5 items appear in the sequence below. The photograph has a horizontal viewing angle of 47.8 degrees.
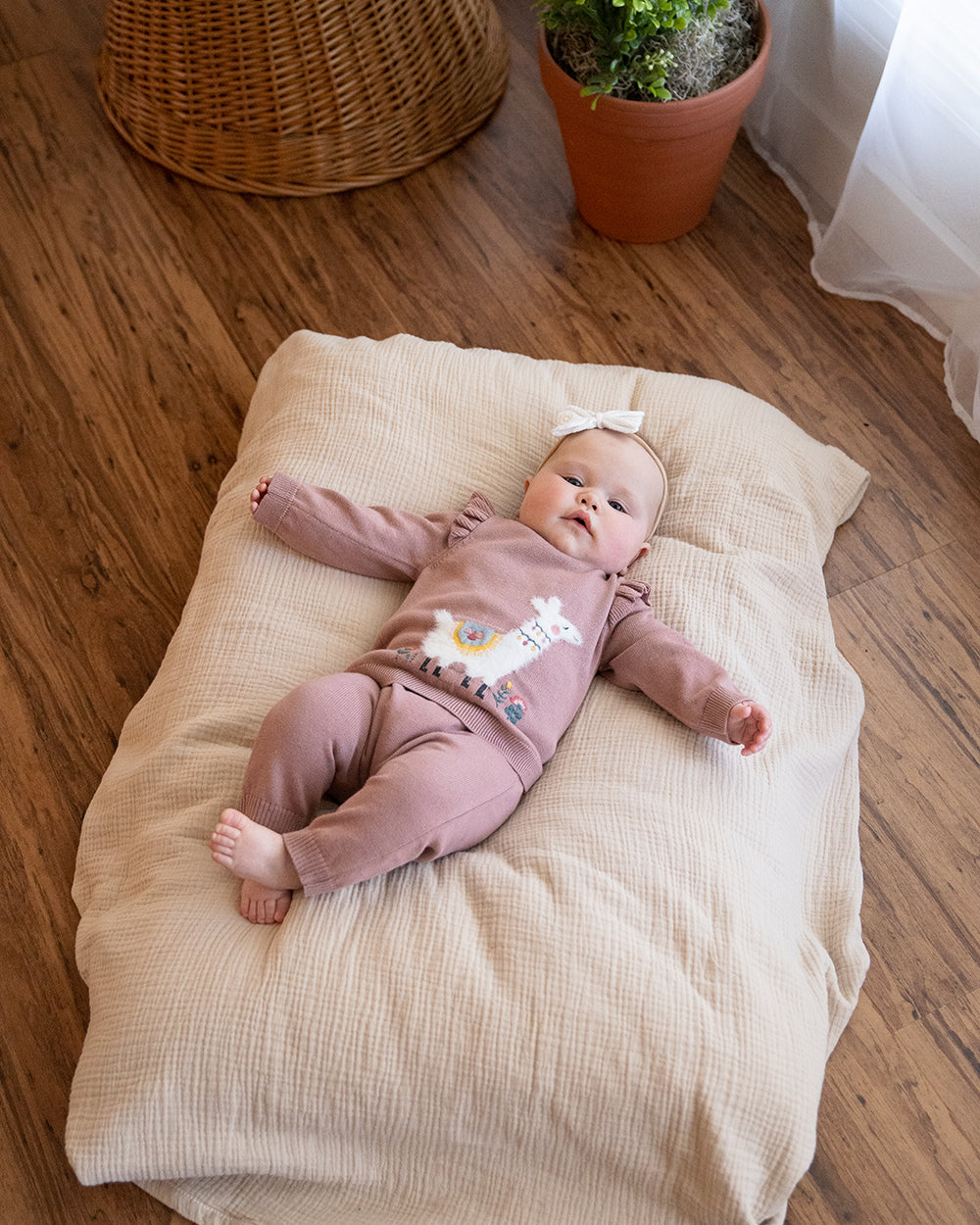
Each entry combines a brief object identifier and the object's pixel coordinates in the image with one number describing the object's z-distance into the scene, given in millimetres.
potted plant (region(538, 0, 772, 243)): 1595
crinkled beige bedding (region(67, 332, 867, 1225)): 1010
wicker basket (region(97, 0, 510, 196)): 1827
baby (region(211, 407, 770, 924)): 1082
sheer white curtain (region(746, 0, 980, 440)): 1557
